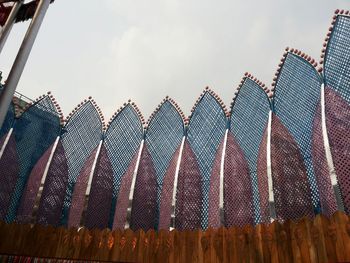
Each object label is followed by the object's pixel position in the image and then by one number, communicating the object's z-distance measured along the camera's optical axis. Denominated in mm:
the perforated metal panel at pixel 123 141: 12789
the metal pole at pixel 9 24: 3373
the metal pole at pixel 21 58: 2809
